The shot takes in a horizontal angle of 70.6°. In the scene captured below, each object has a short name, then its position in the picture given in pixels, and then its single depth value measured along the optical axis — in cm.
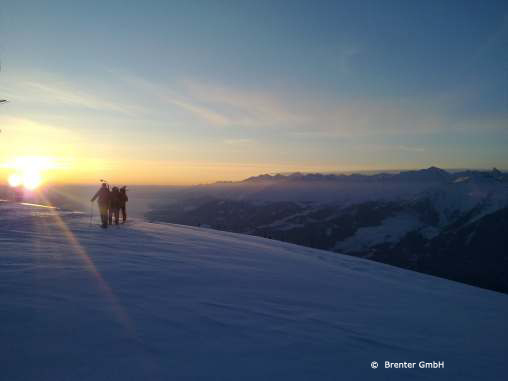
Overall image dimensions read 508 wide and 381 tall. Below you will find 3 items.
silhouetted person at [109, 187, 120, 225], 1861
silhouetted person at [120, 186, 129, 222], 1917
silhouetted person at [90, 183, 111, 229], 1743
